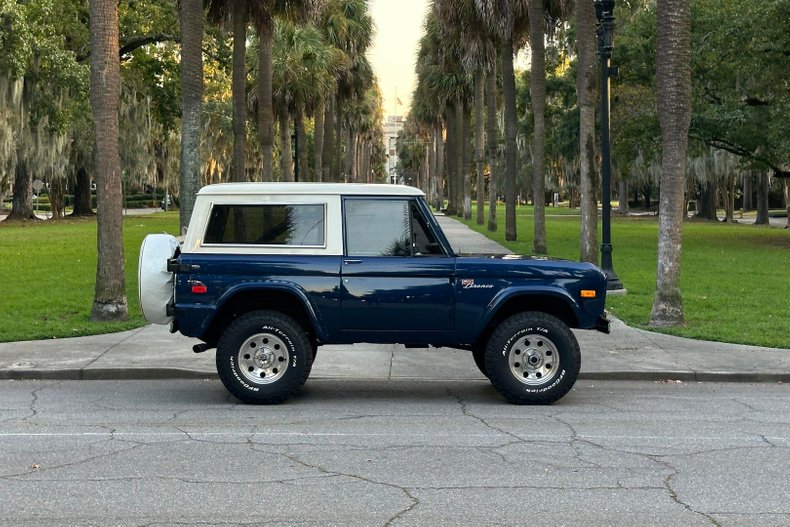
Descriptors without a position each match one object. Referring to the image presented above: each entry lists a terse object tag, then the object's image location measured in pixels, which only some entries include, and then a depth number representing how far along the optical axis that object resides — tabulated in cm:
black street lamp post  1802
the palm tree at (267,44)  2805
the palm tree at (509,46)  3145
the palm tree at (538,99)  2767
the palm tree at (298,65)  4272
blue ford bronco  941
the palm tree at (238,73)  2742
